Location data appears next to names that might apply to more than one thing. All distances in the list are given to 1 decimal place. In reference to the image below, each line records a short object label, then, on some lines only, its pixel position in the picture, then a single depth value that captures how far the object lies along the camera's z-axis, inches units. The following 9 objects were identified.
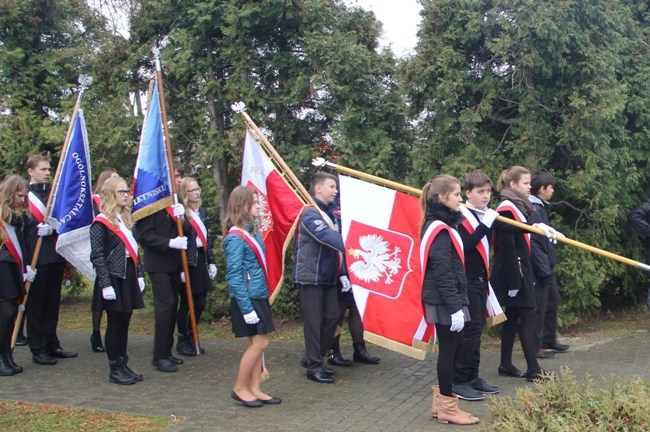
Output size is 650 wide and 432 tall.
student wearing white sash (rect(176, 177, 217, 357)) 312.5
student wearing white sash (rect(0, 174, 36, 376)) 281.1
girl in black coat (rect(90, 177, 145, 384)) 265.0
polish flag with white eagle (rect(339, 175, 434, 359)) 249.4
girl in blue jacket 238.4
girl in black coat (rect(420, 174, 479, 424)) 218.7
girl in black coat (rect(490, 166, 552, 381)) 262.1
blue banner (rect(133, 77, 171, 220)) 289.4
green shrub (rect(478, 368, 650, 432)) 166.9
